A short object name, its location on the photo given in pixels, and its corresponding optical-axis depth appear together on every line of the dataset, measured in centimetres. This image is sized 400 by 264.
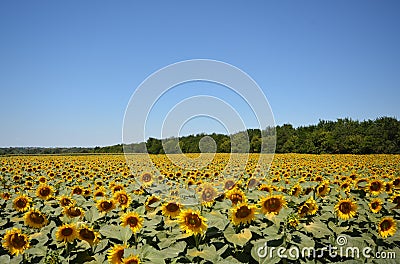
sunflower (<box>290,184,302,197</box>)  401
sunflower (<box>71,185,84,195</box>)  518
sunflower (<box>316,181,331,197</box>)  390
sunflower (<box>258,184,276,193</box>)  410
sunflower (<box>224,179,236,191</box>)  438
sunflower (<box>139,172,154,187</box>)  568
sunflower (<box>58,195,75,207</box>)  406
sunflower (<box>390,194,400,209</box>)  356
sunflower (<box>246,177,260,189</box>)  535
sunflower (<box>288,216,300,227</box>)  245
